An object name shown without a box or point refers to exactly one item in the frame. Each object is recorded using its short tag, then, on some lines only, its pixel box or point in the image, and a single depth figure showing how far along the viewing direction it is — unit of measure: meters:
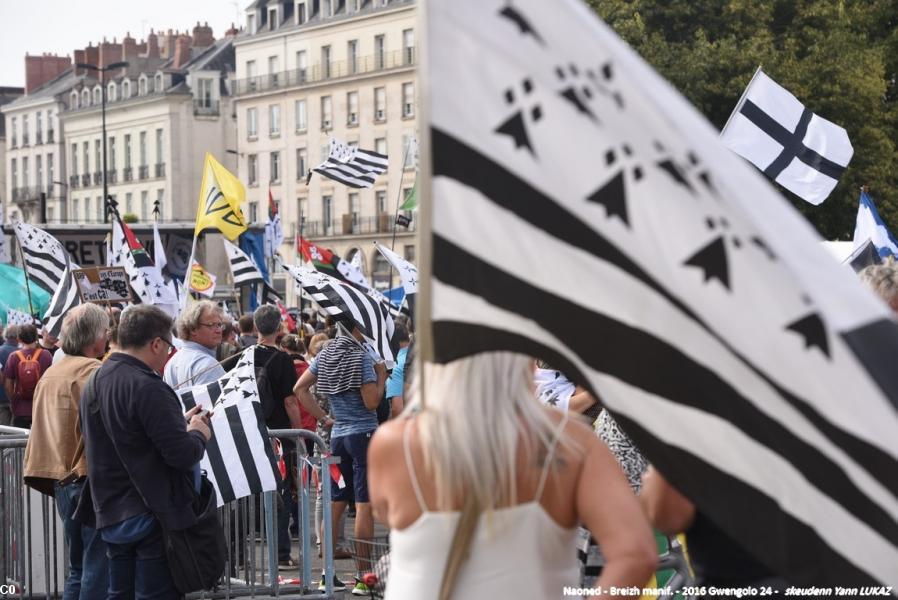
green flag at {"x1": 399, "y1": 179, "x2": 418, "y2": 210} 26.79
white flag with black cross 12.07
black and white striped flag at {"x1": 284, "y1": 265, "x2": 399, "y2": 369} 11.59
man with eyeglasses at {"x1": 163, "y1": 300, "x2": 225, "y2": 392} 9.59
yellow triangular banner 23.44
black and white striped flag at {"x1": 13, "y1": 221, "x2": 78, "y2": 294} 21.69
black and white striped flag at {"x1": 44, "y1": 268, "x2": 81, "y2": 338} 18.84
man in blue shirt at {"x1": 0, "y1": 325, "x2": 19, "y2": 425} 17.75
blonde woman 3.36
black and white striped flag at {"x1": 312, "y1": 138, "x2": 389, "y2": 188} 26.06
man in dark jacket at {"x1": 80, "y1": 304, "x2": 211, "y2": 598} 6.73
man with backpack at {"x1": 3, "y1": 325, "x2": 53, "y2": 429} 16.55
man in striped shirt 11.08
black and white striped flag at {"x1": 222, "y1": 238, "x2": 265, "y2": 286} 22.91
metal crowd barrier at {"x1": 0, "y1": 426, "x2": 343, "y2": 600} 8.84
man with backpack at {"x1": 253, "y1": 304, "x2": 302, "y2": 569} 11.40
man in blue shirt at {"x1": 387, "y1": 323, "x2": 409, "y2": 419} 12.33
